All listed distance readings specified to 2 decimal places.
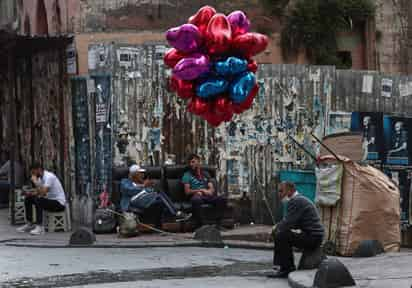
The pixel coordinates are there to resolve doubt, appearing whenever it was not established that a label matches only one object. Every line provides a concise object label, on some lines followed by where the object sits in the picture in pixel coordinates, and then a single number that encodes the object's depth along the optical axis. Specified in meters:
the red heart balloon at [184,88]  12.84
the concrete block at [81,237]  14.52
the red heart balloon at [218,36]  12.43
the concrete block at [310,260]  12.07
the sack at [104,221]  16.00
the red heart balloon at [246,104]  13.14
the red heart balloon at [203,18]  12.80
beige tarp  14.21
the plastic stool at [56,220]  16.62
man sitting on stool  16.38
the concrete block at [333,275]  10.38
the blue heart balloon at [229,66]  12.53
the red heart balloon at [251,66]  13.01
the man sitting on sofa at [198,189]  16.08
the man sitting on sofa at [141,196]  15.69
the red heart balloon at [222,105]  12.86
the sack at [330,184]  14.44
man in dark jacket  11.88
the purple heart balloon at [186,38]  12.48
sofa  16.19
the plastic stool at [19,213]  17.77
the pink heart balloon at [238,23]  12.86
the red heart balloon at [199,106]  12.91
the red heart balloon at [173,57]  12.80
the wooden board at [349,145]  14.77
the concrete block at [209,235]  14.93
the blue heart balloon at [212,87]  12.64
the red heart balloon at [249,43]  12.73
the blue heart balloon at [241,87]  12.78
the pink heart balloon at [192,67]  12.45
